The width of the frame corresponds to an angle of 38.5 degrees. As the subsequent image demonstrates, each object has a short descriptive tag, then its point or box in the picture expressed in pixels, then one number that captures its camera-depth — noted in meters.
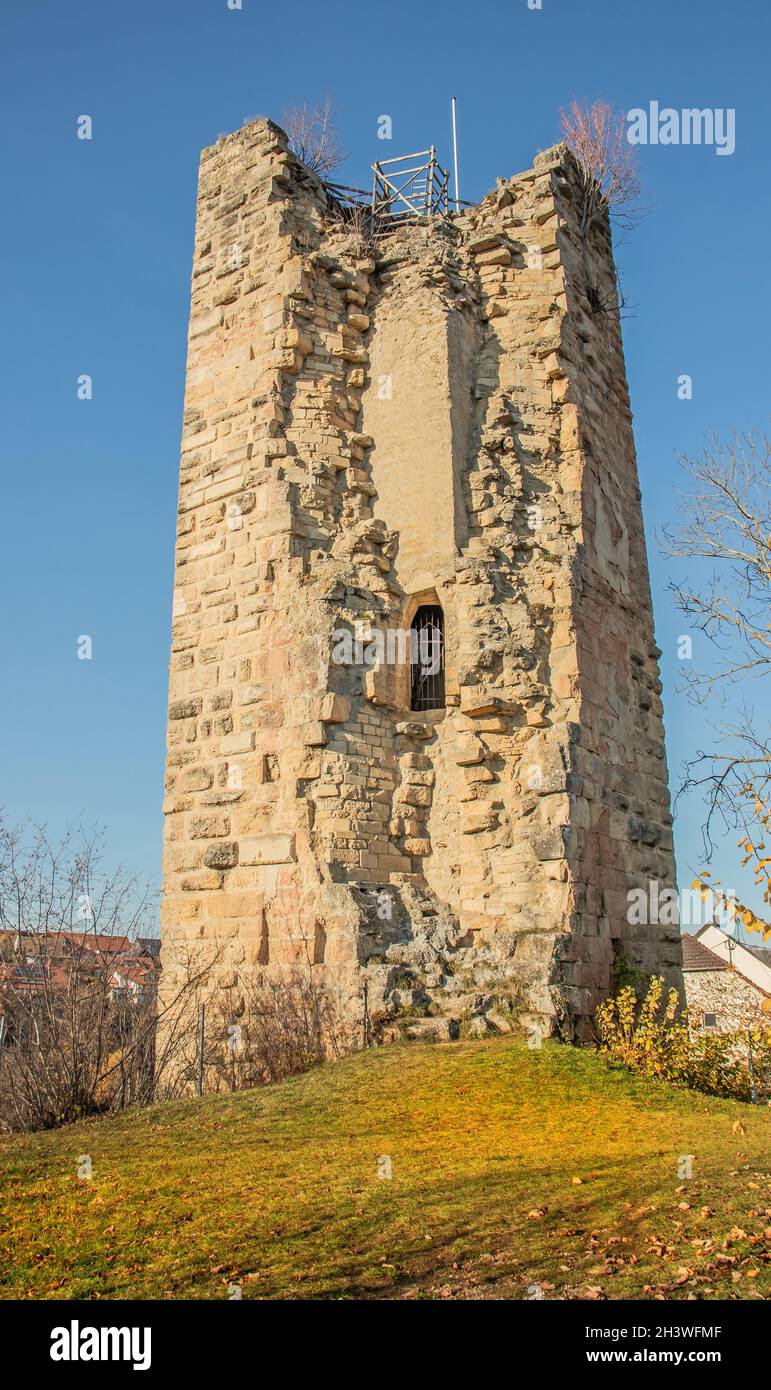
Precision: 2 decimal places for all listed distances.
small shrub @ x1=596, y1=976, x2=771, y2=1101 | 9.12
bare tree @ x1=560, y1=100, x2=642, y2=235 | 13.72
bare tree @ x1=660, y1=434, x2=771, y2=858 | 10.52
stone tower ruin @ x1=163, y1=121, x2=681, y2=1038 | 10.14
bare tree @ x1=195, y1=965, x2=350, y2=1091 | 9.12
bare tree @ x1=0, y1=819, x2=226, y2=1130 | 8.21
